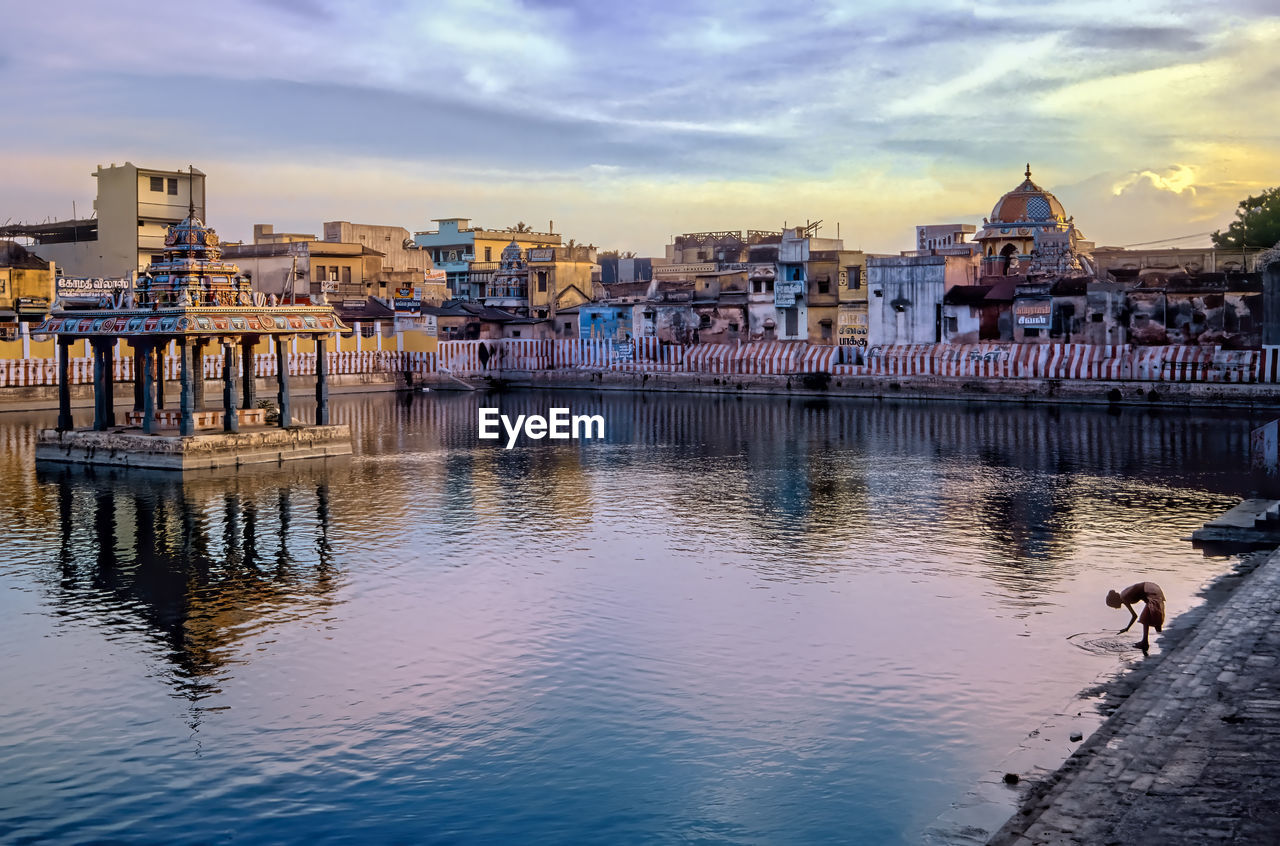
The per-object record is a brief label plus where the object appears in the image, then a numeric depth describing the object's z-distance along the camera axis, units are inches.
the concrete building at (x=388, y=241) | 3789.4
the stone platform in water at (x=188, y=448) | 1240.8
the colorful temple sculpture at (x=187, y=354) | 1251.8
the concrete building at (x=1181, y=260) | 2901.1
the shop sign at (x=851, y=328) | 2635.3
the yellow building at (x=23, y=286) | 2361.7
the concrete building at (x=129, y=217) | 3100.4
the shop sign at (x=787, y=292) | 2709.2
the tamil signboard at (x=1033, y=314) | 2278.5
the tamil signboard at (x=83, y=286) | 2224.4
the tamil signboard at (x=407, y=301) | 2906.0
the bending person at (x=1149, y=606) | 603.5
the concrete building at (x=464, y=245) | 4170.8
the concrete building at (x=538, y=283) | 3380.9
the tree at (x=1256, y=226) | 3176.7
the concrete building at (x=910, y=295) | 2460.6
